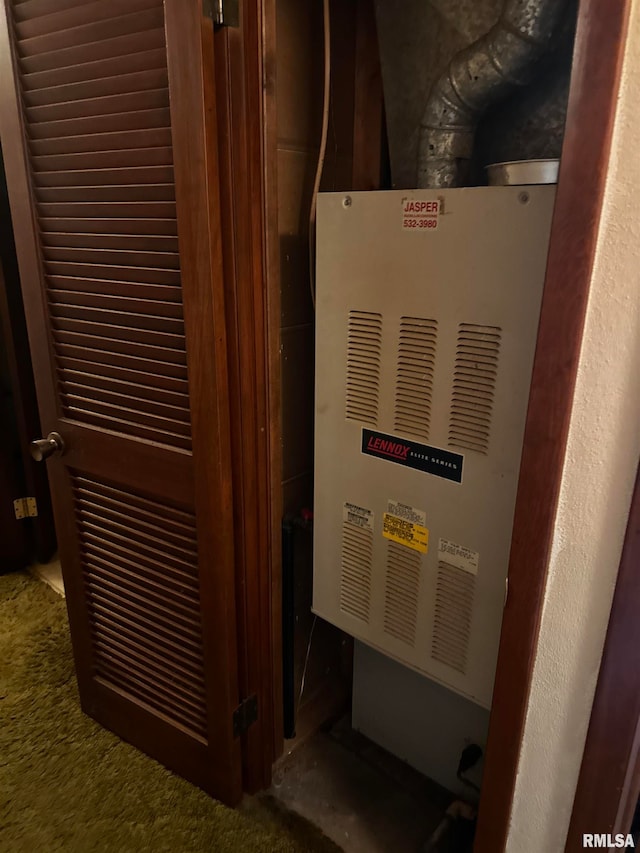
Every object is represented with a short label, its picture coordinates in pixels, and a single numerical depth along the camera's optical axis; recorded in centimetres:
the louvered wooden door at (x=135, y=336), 108
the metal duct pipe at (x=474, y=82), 100
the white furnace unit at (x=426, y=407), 98
